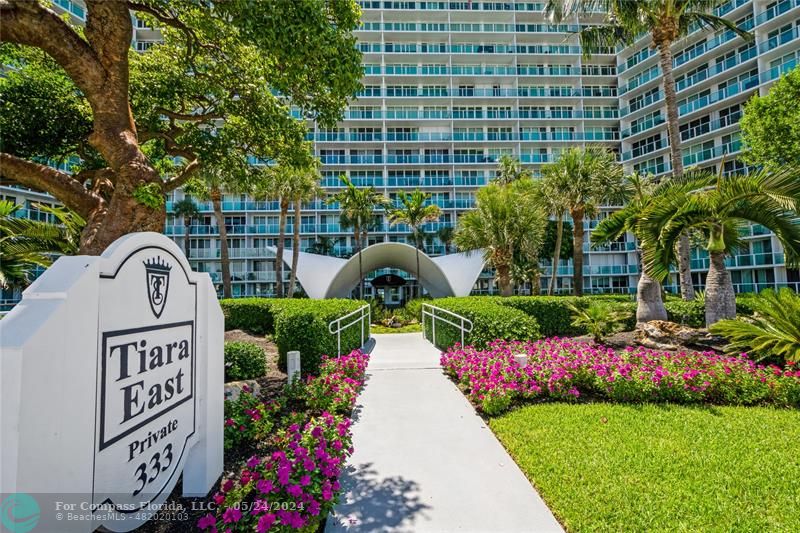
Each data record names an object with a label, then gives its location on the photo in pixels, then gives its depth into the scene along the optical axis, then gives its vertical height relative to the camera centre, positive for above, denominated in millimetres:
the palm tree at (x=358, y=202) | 22172 +5321
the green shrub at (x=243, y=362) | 7191 -1489
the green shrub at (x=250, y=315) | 13406 -1015
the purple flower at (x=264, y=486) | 2666 -1473
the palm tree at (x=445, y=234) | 33906 +4762
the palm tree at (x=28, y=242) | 7453 +1136
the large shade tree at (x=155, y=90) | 4316 +3161
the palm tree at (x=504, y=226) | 16688 +2710
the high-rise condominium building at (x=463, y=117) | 35656 +16952
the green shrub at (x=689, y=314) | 11158 -1042
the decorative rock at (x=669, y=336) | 8438 -1346
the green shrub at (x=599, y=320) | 9305 -1003
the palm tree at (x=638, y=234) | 10070 +1447
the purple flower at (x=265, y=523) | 2359 -1549
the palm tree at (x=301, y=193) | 22000 +6044
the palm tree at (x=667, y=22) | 12672 +9496
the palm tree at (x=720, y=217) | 7934 +1493
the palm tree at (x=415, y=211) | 24078 +5037
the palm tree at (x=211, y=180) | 7418 +2769
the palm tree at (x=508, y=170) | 27266 +8585
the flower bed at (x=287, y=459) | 2576 -1592
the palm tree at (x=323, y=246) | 34344 +3901
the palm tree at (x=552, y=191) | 17922 +4629
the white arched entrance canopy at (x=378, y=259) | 21391 +1084
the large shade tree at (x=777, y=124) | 16344 +7298
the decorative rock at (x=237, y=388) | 5459 -1590
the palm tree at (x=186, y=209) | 31859 +7152
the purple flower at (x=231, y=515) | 2416 -1522
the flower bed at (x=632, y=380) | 5805 -1637
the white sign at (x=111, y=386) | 1557 -534
